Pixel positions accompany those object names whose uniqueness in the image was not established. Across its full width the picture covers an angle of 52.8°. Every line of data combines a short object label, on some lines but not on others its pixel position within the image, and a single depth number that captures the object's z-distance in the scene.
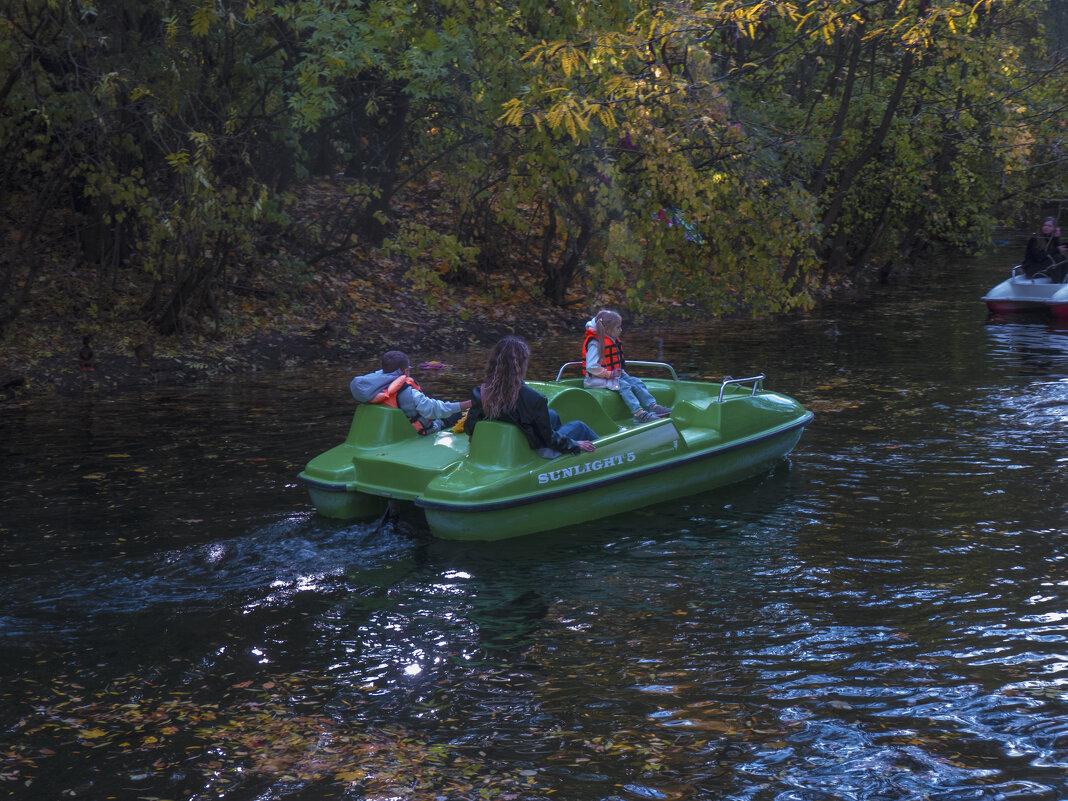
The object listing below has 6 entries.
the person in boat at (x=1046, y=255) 22.11
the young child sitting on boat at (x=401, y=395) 8.82
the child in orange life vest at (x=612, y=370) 10.14
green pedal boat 7.91
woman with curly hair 8.08
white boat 20.70
